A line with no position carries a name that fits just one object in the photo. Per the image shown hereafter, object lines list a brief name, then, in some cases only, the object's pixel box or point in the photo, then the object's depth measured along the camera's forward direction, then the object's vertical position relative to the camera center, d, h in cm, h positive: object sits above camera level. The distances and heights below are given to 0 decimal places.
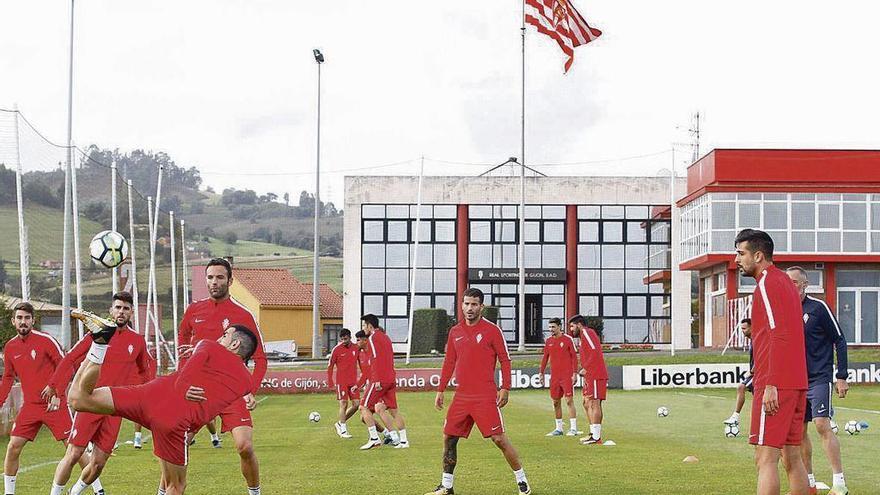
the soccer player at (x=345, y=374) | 2341 -184
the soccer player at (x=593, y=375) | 2008 -154
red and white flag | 4397 +947
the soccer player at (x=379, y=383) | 2025 -170
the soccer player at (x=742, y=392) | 2078 -197
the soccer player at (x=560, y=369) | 2264 -164
